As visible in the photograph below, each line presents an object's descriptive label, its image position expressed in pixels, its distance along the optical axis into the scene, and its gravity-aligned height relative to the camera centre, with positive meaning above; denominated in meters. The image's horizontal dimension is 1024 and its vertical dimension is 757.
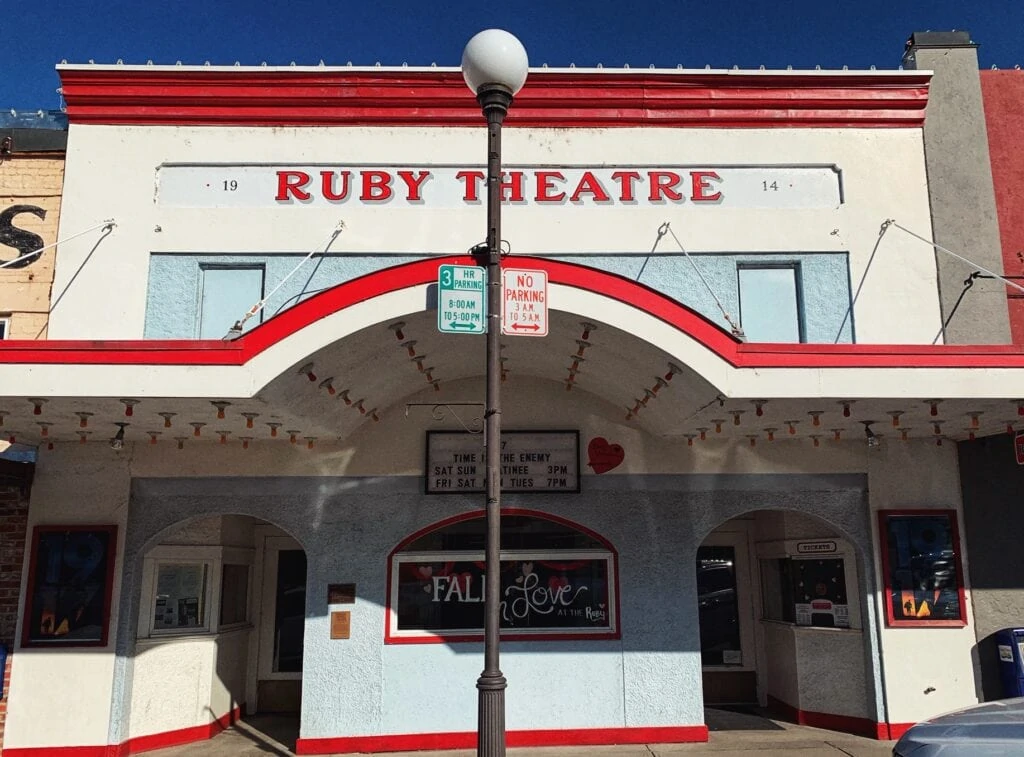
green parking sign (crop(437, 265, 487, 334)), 6.90 +2.18
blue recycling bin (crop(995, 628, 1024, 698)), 10.02 -0.83
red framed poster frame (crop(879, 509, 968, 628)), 10.45 +0.20
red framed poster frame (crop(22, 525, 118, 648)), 10.10 -0.04
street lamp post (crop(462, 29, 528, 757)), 6.05 +2.12
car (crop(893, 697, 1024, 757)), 5.18 -0.88
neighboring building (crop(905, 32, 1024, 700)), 10.58 +4.23
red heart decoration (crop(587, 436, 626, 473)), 10.86 +1.55
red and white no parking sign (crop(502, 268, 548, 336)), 7.27 +2.29
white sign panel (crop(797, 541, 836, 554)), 11.32 +0.48
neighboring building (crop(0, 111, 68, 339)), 10.77 +4.45
